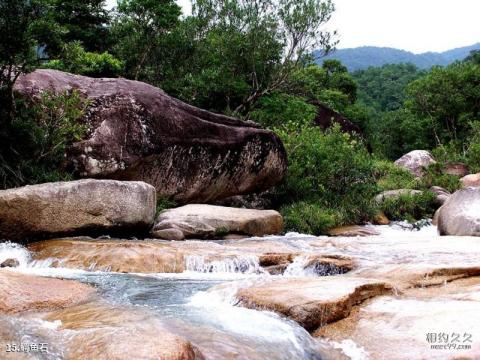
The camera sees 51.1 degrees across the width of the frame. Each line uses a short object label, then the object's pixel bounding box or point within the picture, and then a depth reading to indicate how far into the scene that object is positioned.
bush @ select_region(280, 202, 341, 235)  16.23
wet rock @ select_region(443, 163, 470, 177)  27.50
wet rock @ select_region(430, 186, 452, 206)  20.42
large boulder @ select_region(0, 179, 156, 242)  9.96
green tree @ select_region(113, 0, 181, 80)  23.17
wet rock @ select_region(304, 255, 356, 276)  8.40
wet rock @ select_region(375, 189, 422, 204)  20.25
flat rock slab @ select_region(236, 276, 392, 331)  5.43
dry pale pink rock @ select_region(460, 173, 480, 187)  23.55
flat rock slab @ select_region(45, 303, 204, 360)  3.82
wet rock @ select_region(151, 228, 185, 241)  11.98
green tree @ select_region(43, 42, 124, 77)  14.70
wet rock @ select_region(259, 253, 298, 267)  9.18
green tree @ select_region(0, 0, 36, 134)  11.48
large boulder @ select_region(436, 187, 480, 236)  12.97
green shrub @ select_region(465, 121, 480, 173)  27.08
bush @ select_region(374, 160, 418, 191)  23.06
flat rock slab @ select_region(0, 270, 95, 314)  5.33
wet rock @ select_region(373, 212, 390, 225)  18.73
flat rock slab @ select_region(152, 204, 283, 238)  12.35
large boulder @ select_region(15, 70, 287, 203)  13.33
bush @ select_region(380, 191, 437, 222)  19.70
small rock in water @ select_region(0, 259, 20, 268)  8.70
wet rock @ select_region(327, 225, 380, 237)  15.80
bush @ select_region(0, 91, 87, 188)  12.27
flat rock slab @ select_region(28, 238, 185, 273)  8.80
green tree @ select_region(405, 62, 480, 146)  40.44
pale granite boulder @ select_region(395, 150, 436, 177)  30.80
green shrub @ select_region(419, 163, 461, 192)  23.19
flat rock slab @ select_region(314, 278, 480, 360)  4.51
